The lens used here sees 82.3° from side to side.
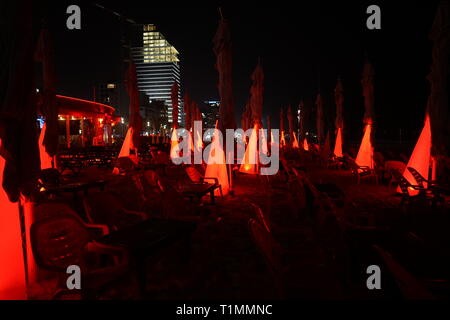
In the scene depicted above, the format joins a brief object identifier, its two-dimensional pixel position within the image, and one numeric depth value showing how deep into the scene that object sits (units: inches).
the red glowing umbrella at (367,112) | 455.4
